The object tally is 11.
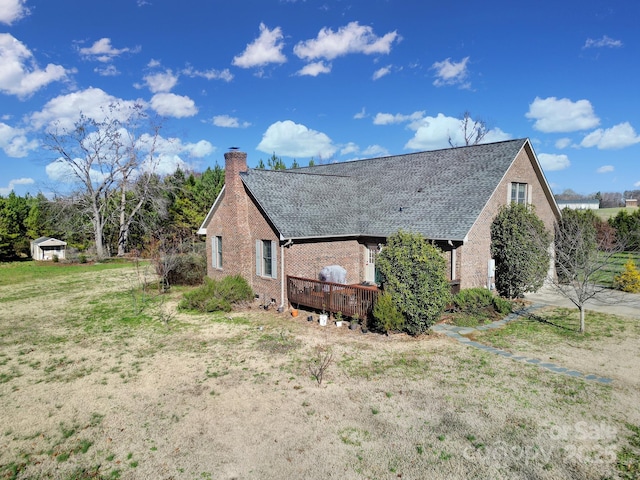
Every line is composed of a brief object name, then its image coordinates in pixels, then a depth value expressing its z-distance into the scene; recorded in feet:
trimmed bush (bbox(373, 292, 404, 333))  42.45
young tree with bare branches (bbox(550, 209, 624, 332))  42.65
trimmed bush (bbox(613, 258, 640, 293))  64.08
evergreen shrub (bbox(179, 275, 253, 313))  54.80
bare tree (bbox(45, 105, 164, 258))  124.77
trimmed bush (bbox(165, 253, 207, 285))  75.15
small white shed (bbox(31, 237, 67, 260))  122.01
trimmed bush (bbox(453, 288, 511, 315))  49.14
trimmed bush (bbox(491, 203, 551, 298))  55.83
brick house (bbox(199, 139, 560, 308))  55.21
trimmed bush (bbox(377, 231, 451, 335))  41.86
